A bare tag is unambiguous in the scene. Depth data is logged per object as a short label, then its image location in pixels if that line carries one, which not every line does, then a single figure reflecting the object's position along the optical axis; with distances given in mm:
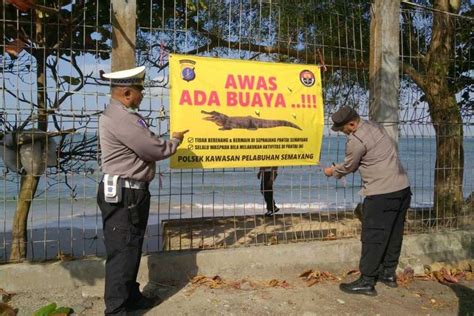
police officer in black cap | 4793
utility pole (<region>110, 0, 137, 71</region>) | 4535
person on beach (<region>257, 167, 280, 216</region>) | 5470
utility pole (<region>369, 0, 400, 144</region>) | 5574
